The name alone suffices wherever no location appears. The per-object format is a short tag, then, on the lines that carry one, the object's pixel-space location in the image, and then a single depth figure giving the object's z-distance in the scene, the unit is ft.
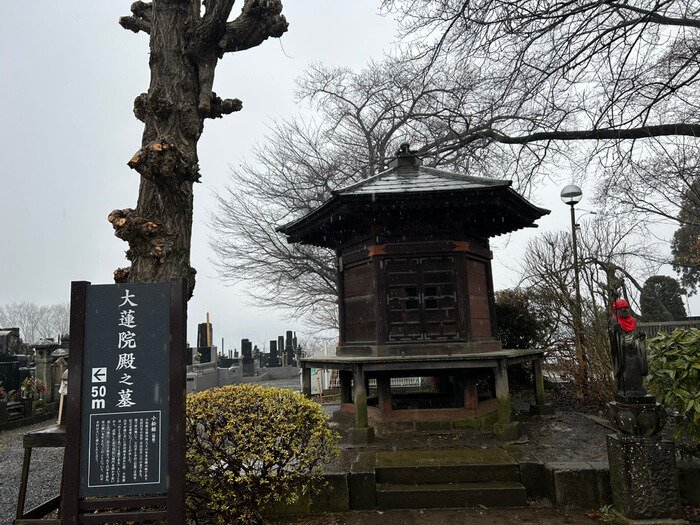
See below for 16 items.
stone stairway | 17.06
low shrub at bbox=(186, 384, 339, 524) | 13.57
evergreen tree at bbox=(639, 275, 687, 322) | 83.46
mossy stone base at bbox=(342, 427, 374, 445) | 22.16
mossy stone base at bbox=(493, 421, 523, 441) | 21.95
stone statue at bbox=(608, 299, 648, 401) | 15.60
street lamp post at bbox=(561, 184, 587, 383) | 30.25
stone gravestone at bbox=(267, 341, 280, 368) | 96.63
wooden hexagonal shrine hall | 22.93
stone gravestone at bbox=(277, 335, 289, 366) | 101.50
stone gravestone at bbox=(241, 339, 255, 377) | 83.38
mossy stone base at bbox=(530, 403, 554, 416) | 27.61
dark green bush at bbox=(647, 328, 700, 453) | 15.21
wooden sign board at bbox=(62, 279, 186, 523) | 10.78
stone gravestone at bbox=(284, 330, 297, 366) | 99.40
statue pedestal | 14.34
